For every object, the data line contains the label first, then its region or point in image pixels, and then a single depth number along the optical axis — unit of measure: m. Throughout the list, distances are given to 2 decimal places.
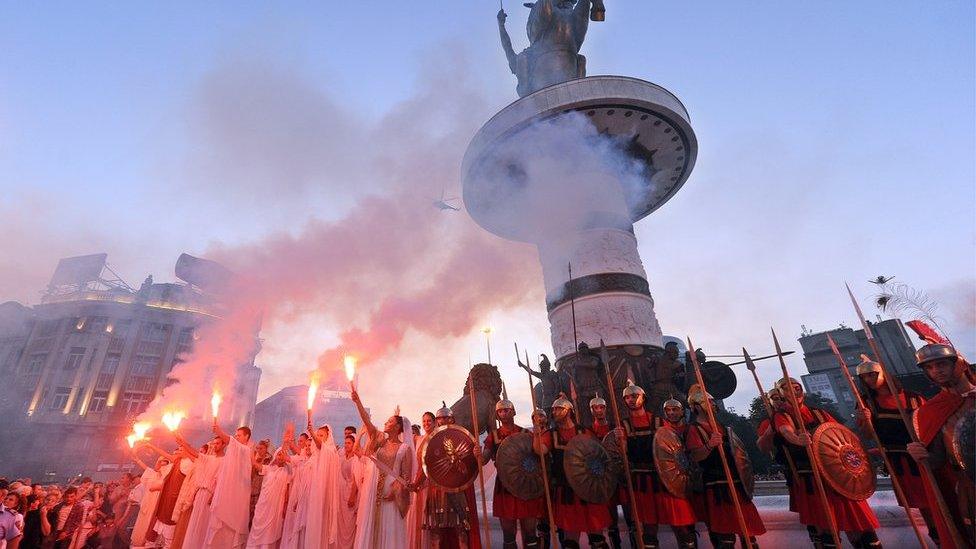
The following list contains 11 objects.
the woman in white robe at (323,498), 7.04
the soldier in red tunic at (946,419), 3.41
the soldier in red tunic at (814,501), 4.61
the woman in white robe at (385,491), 6.29
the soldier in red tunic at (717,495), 4.97
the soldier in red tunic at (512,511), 5.90
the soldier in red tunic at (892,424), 4.73
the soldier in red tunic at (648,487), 5.17
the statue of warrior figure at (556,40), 19.94
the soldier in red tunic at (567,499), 5.46
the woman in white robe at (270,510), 7.29
